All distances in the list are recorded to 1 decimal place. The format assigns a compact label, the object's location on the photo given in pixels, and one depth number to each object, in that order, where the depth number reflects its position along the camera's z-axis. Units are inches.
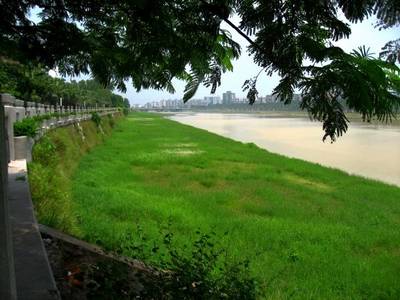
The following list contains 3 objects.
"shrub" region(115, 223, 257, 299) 135.1
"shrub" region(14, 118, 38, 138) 346.3
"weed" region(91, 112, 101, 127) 1045.2
